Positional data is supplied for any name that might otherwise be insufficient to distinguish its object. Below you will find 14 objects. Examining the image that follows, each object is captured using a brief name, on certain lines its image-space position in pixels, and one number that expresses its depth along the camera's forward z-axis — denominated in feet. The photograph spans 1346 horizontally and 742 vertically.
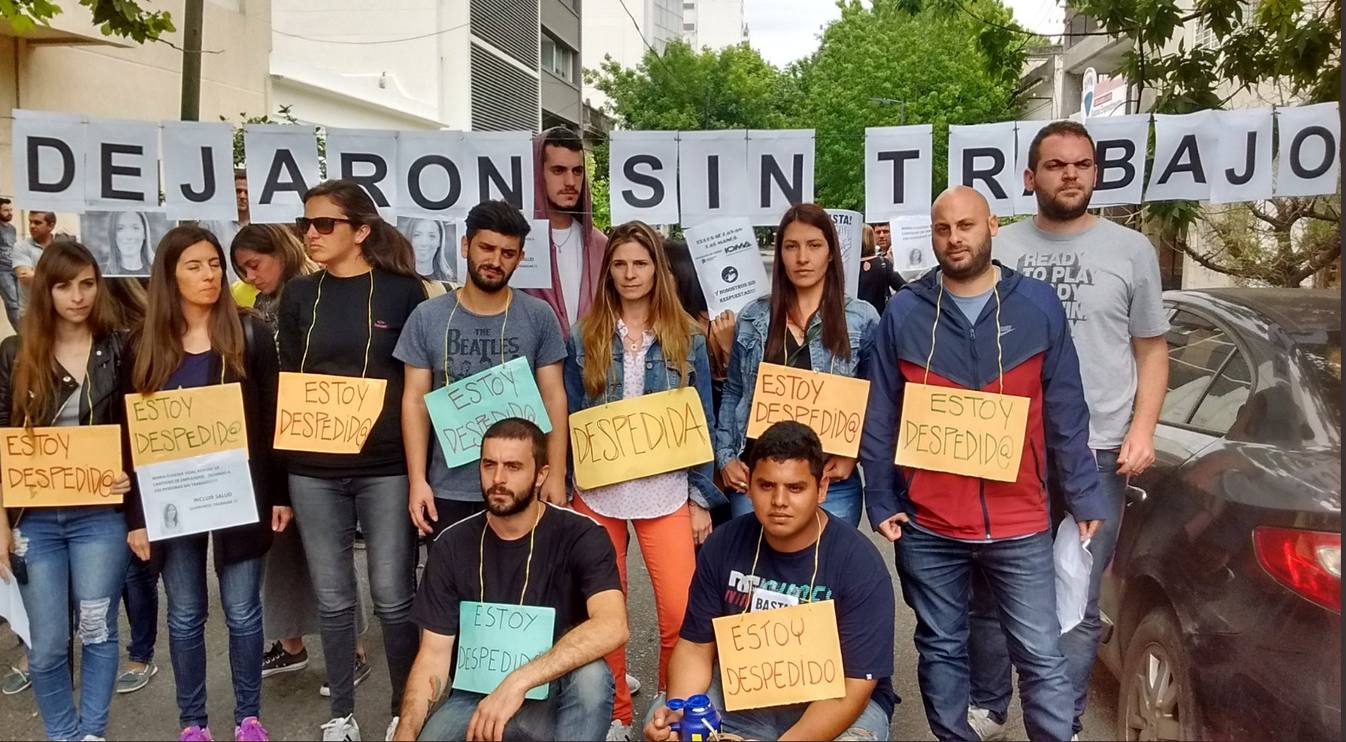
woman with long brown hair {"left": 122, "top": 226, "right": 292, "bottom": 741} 11.60
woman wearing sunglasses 11.82
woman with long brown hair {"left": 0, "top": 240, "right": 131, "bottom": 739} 11.44
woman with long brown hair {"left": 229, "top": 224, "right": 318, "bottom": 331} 14.58
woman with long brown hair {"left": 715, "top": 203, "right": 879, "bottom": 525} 11.62
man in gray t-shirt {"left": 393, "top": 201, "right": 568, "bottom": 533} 11.71
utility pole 21.79
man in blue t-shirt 9.66
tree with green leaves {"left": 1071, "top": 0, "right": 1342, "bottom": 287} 18.60
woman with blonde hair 12.05
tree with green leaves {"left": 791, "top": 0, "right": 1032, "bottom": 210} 108.37
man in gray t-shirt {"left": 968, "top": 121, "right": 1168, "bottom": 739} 11.43
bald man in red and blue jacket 10.67
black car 8.92
